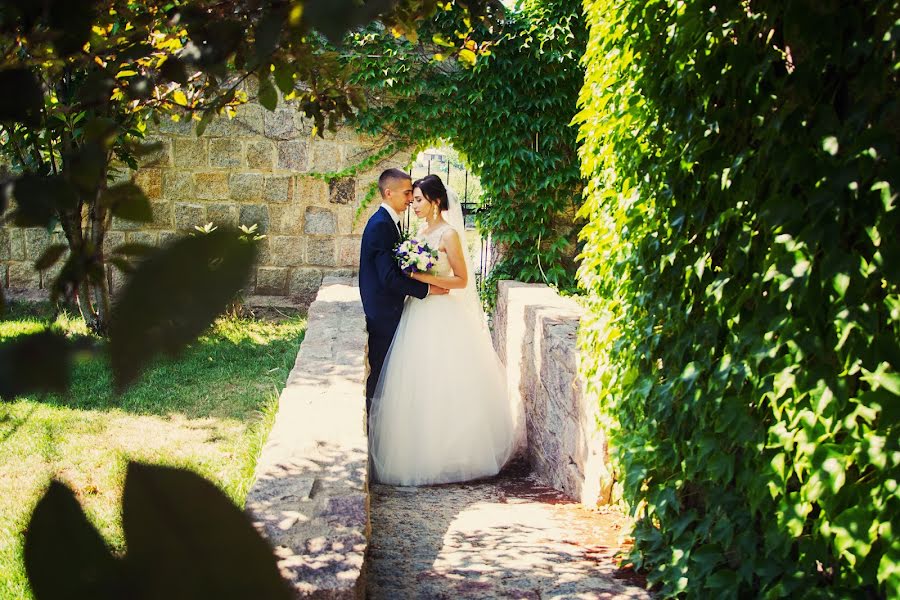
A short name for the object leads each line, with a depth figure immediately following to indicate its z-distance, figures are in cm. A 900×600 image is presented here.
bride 552
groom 580
